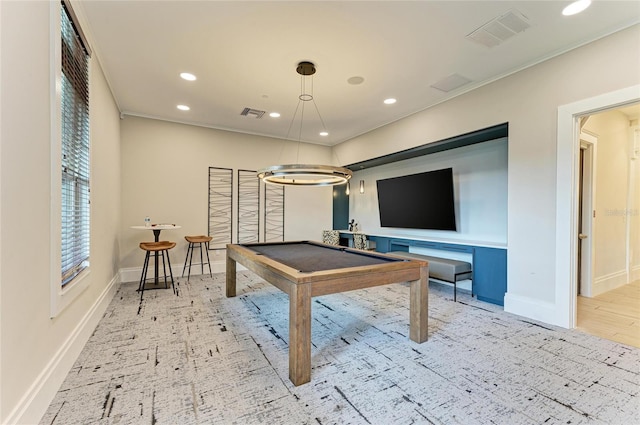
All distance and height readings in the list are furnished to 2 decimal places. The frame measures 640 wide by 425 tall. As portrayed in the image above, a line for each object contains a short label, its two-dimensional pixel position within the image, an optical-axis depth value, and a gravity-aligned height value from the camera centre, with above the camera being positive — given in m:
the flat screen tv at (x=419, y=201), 4.49 +0.20
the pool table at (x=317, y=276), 2.00 -0.53
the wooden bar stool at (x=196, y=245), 4.86 -0.65
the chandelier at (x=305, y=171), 2.77 +0.40
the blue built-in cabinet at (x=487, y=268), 3.57 -0.71
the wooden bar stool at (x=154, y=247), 4.06 -0.53
